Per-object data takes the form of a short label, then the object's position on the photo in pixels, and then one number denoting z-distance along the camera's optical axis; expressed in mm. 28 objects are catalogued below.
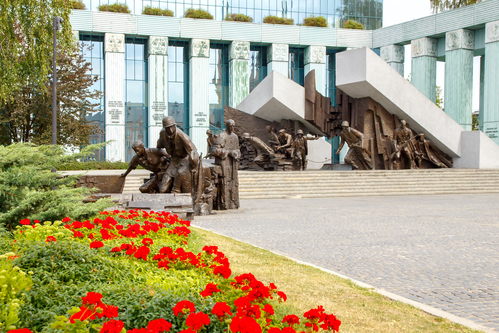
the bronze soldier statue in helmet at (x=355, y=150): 21438
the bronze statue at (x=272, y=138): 23828
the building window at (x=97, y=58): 34688
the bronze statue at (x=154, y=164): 10359
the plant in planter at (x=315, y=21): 38312
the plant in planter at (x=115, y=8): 34188
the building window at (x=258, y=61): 38469
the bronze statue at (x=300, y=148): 23016
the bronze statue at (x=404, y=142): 21672
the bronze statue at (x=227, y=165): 11320
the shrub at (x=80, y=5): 33638
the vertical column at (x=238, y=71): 36188
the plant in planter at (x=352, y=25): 39028
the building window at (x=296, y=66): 38906
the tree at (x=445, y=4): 34791
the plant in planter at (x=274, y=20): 37719
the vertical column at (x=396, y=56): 36938
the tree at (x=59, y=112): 26391
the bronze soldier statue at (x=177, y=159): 9969
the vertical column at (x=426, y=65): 34156
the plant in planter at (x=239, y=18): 36844
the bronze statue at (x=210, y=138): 23391
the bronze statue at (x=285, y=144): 23109
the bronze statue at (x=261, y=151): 23094
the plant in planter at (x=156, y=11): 35156
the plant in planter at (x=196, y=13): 35875
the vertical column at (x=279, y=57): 36906
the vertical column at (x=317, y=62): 37750
